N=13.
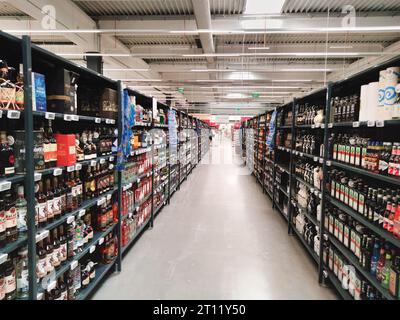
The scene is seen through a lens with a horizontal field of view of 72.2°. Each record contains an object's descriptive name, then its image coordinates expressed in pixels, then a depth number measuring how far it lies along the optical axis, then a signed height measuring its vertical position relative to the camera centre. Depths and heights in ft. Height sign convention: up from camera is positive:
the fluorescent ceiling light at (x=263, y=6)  15.95 +8.09
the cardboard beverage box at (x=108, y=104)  10.05 +1.26
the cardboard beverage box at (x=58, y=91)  7.51 +1.25
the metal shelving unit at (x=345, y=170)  6.84 -1.52
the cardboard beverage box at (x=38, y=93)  6.23 +1.02
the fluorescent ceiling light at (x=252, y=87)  42.20 +8.34
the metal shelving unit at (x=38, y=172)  5.69 -0.83
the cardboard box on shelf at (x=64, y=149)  7.43 -0.33
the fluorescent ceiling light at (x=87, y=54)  23.28 +7.58
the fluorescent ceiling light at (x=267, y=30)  15.52 +6.52
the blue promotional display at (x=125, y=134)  10.80 +0.14
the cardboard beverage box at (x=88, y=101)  9.59 +1.28
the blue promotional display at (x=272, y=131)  19.72 +0.59
